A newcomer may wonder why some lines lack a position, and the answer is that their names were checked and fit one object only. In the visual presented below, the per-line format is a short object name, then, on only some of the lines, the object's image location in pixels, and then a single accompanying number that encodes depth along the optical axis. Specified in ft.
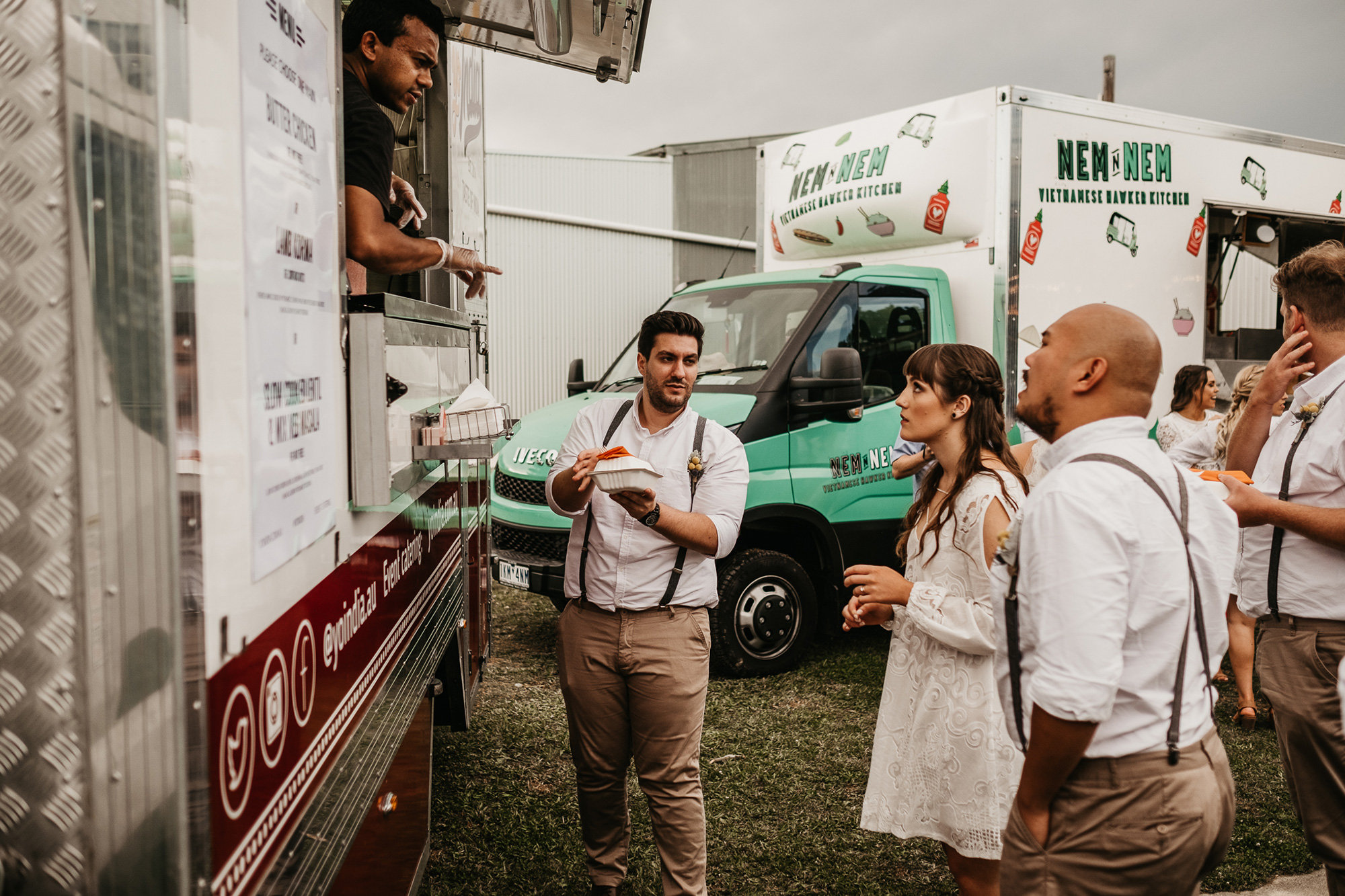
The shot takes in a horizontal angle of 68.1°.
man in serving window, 6.80
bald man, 5.49
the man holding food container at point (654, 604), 10.28
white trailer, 19.49
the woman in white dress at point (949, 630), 8.63
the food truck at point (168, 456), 3.60
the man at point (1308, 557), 8.57
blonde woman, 16.16
